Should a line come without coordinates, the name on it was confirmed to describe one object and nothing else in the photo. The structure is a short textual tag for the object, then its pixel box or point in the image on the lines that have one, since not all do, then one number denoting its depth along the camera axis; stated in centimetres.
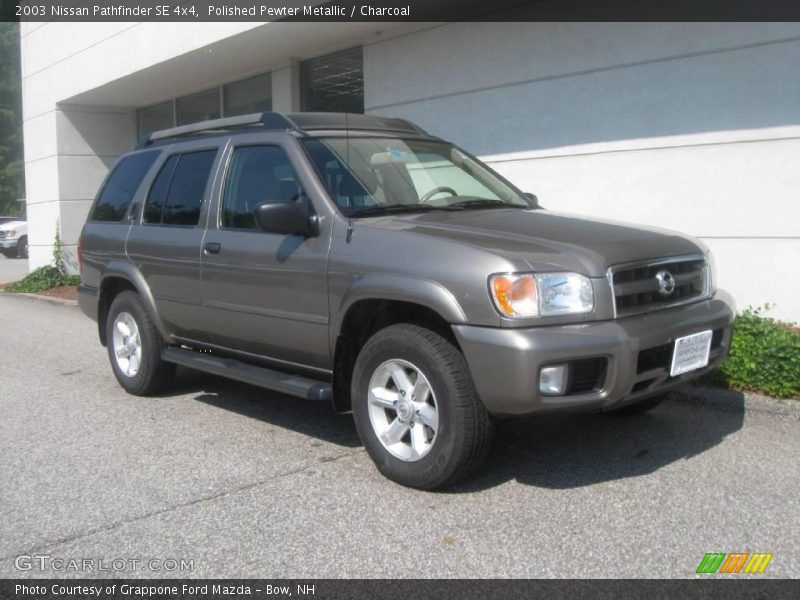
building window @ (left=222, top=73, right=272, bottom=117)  1268
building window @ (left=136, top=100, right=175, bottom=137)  1559
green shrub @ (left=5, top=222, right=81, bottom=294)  1494
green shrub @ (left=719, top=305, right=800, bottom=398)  565
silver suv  388
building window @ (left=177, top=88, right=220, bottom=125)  1417
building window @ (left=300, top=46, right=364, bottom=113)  1093
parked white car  2700
